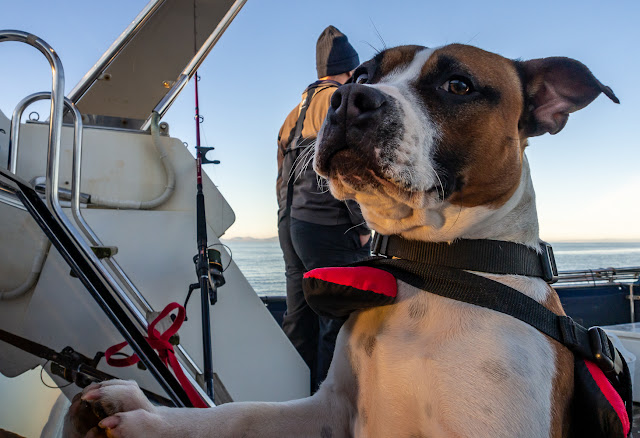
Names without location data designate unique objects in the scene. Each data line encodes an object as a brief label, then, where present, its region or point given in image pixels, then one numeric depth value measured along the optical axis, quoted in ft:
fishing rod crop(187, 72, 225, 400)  5.95
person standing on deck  7.80
